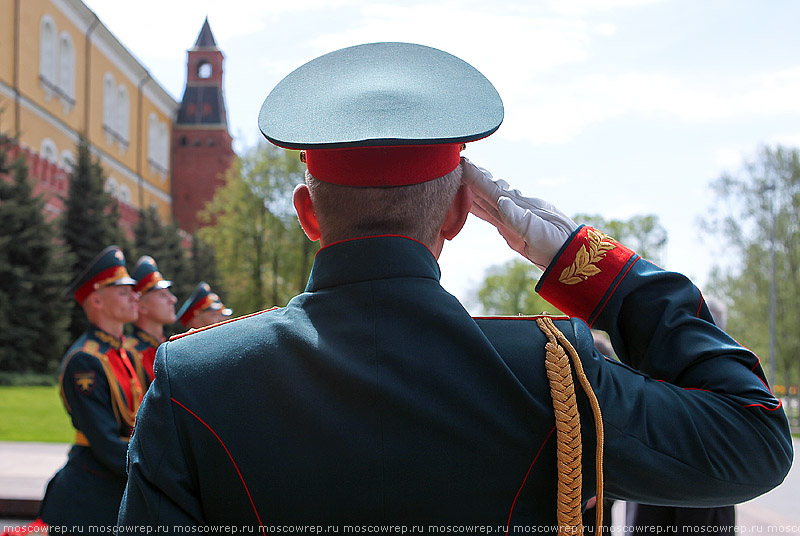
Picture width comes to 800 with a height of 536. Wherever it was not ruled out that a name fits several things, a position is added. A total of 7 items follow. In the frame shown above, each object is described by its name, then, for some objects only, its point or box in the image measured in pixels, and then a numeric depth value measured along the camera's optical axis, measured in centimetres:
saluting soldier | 121
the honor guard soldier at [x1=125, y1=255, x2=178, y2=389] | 675
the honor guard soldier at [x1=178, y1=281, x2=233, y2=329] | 989
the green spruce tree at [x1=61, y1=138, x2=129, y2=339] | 2756
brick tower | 5244
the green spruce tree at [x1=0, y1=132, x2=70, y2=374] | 2191
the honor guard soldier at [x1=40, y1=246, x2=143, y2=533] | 445
